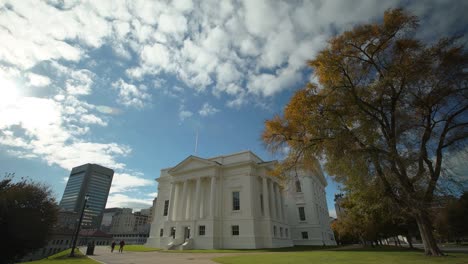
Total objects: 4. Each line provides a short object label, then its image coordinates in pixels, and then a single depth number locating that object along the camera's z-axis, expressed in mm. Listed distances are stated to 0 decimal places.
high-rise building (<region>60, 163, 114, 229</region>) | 142000
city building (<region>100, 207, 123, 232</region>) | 159925
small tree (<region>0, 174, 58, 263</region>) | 19812
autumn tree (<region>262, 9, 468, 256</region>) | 12914
